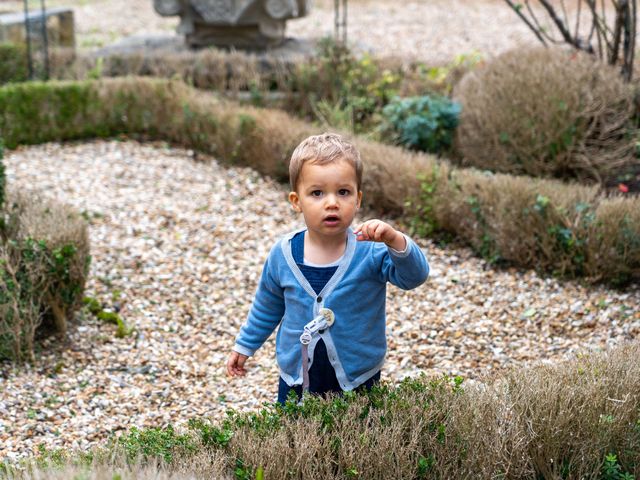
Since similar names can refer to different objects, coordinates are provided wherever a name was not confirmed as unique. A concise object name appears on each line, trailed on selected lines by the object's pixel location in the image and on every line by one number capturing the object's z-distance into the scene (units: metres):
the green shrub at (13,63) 9.86
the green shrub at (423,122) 7.00
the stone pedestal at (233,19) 10.02
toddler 2.78
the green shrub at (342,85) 7.97
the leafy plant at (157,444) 2.65
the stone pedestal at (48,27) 11.85
